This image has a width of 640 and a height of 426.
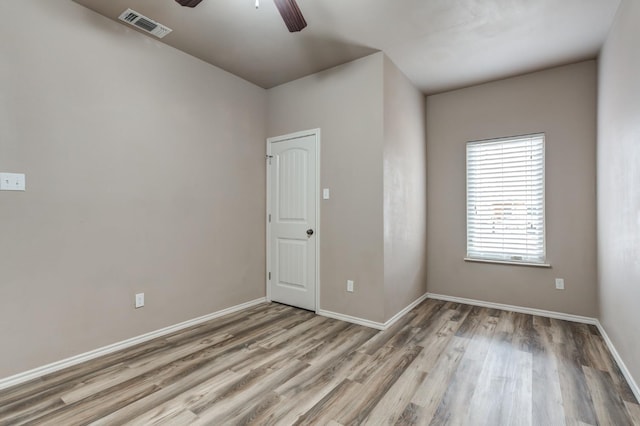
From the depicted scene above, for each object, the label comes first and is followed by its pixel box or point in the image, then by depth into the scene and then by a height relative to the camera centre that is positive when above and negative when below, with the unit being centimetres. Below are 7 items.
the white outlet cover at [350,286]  339 -79
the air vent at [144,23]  253 +161
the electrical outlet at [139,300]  279 -77
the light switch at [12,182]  210 +22
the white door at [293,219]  369 -8
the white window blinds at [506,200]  362 +14
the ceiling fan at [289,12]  188 +124
